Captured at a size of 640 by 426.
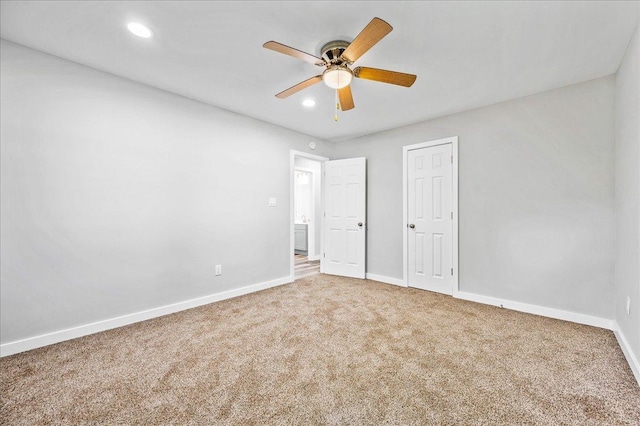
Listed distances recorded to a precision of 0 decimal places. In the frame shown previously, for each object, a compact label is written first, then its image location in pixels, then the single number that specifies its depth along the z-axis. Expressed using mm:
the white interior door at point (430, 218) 3662
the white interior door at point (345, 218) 4543
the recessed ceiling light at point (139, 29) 1930
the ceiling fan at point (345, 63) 1690
